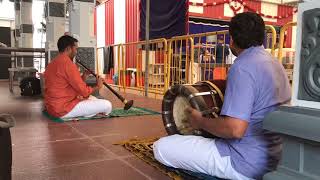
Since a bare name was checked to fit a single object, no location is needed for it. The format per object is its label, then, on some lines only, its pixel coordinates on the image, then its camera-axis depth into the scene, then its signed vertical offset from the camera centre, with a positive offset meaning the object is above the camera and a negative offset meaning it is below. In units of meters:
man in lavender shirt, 1.71 -0.26
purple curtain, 11.68 +1.68
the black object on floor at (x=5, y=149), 1.43 -0.38
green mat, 4.29 -0.71
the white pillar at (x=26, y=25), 10.59 +1.27
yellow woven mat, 2.25 -0.74
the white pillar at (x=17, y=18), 12.08 +1.70
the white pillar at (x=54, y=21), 6.38 +0.85
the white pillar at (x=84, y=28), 5.54 +0.62
